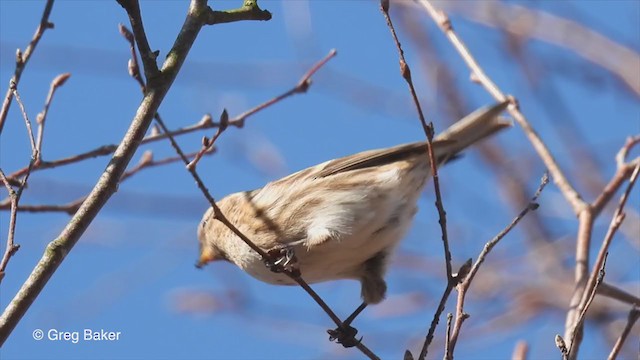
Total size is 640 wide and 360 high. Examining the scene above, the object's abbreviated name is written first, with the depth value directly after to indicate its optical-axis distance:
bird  7.77
